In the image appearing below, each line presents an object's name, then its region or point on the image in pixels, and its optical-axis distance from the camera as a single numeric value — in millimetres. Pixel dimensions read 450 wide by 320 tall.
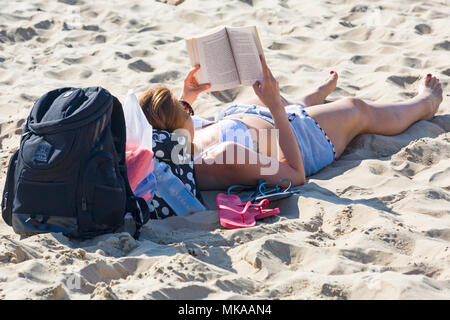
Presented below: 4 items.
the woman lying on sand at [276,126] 6082
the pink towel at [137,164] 5426
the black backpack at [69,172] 4707
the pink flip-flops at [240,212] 5465
